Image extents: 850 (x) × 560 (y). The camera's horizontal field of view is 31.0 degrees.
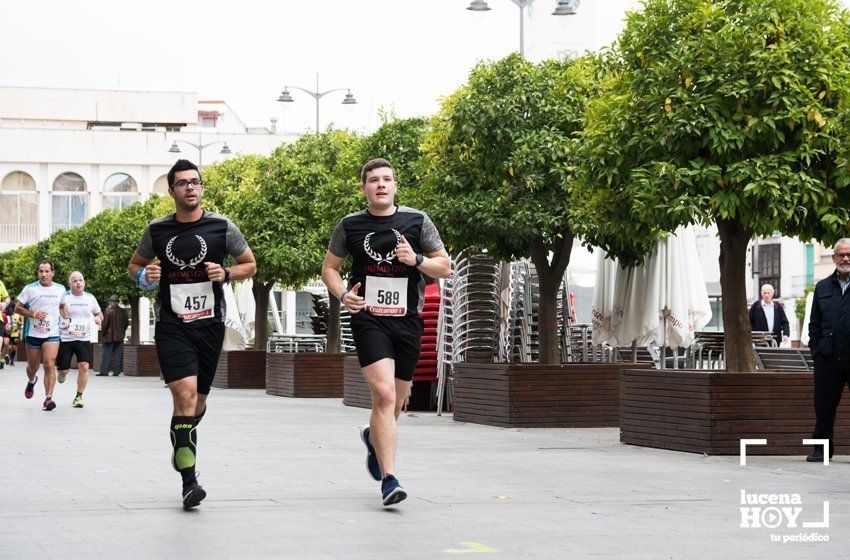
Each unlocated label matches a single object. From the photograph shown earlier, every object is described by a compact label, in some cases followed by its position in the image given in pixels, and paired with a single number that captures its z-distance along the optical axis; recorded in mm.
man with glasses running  9078
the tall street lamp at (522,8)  24833
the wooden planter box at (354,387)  21781
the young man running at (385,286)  9094
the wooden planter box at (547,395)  17109
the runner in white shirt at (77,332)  21109
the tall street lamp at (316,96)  49938
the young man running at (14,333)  51125
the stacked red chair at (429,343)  20703
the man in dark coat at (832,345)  12414
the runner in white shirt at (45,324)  20547
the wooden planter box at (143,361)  40312
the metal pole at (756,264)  83250
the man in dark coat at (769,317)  23016
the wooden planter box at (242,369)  30516
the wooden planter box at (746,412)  13172
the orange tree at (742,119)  13070
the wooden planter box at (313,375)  26250
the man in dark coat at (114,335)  40438
